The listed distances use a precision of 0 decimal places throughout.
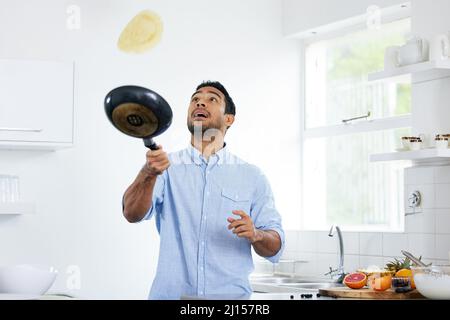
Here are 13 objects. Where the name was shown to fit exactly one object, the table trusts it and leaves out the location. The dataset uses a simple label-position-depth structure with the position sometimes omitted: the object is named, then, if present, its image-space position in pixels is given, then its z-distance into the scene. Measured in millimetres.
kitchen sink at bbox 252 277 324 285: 4477
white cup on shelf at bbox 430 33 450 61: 3451
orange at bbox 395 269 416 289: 2660
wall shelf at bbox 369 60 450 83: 3424
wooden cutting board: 2574
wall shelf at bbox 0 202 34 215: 4105
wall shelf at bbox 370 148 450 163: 3367
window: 4660
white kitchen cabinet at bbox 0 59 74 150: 4125
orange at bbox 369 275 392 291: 2650
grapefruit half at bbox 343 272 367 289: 2723
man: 2805
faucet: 4244
